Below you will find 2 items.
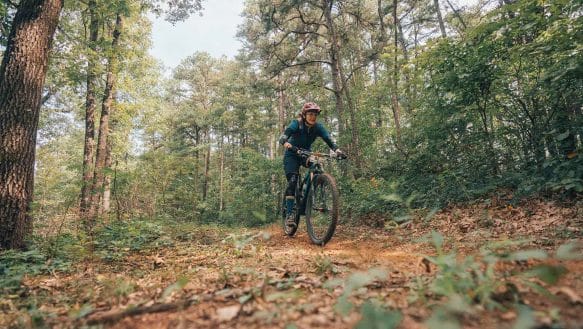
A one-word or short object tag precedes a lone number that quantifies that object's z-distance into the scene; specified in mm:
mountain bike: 4770
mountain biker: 5629
